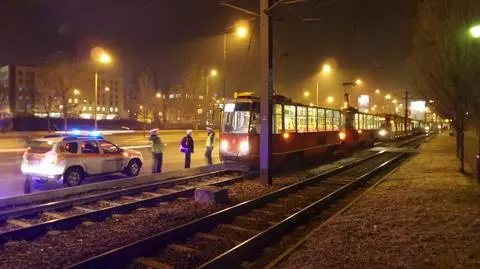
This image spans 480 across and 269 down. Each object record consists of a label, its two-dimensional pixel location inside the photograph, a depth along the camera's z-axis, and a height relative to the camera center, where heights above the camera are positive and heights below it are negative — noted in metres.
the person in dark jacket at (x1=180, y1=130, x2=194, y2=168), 19.61 -0.62
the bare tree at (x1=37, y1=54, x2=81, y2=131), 60.03 +6.81
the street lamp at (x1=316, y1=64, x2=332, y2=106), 39.06 +5.19
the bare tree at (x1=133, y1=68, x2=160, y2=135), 83.06 +5.86
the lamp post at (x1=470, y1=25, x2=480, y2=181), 12.25 +2.61
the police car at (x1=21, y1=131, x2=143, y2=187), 14.18 -0.91
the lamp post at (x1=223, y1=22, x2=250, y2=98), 19.34 +4.44
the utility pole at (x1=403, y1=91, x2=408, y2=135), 68.69 +1.07
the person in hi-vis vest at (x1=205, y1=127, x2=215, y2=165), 21.86 -0.71
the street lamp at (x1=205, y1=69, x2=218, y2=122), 61.73 +3.27
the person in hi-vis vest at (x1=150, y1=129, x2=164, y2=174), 17.86 -0.79
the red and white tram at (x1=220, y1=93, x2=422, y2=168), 19.27 -0.09
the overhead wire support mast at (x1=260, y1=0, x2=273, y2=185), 15.13 +1.33
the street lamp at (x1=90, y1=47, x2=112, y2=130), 31.25 +5.05
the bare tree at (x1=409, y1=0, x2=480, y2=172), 16.48 +2.89
